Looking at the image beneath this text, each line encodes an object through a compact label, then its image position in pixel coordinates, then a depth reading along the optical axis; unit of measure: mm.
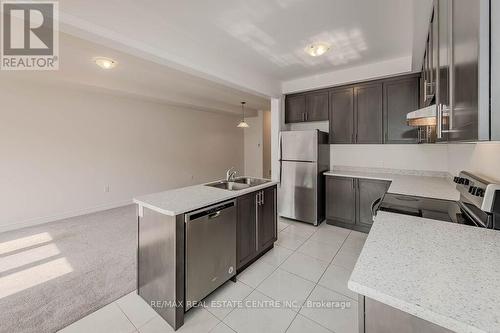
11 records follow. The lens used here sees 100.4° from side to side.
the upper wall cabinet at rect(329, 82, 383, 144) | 3330
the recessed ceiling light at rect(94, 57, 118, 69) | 2834
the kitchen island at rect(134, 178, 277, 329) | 1623
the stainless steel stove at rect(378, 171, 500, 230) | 1128
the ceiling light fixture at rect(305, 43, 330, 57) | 2549
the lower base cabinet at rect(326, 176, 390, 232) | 3191
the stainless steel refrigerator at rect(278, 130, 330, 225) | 3539
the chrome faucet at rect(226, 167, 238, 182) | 2730
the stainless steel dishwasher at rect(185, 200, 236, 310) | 1704
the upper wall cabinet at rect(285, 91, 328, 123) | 3812
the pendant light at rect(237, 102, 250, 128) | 5934
